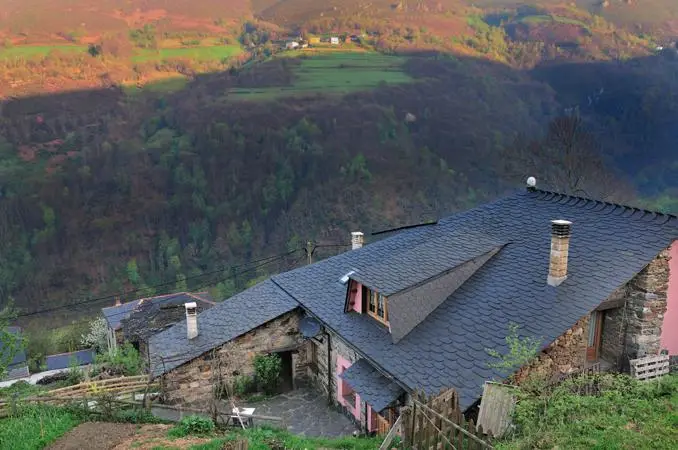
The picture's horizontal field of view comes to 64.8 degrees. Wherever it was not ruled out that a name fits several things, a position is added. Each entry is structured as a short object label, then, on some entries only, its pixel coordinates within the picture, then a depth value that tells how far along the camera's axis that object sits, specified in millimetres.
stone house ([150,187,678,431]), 11023
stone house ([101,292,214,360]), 28031
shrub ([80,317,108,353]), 38312
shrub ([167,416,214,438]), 10656
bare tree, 31297
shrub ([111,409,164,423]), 11984
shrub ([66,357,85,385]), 19812
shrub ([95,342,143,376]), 20422
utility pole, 24242
